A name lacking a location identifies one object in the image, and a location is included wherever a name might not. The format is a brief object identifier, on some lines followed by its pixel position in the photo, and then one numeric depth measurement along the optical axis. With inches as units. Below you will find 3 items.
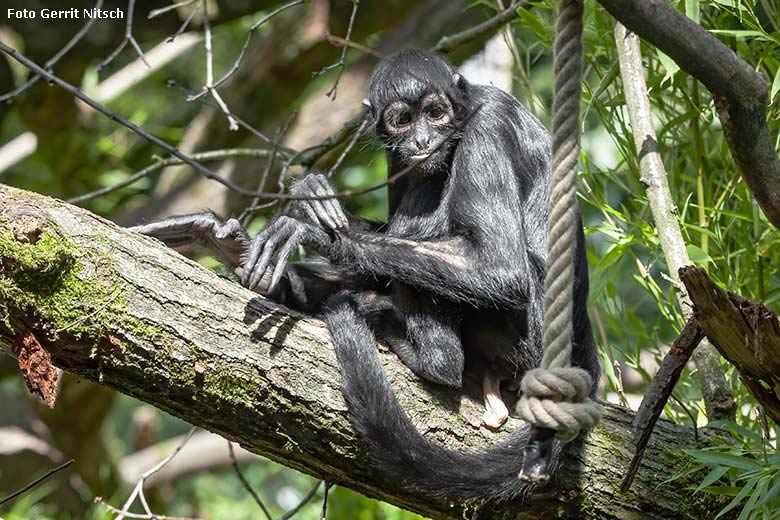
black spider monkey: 352.4
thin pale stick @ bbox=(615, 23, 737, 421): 373.4
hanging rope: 224.2
